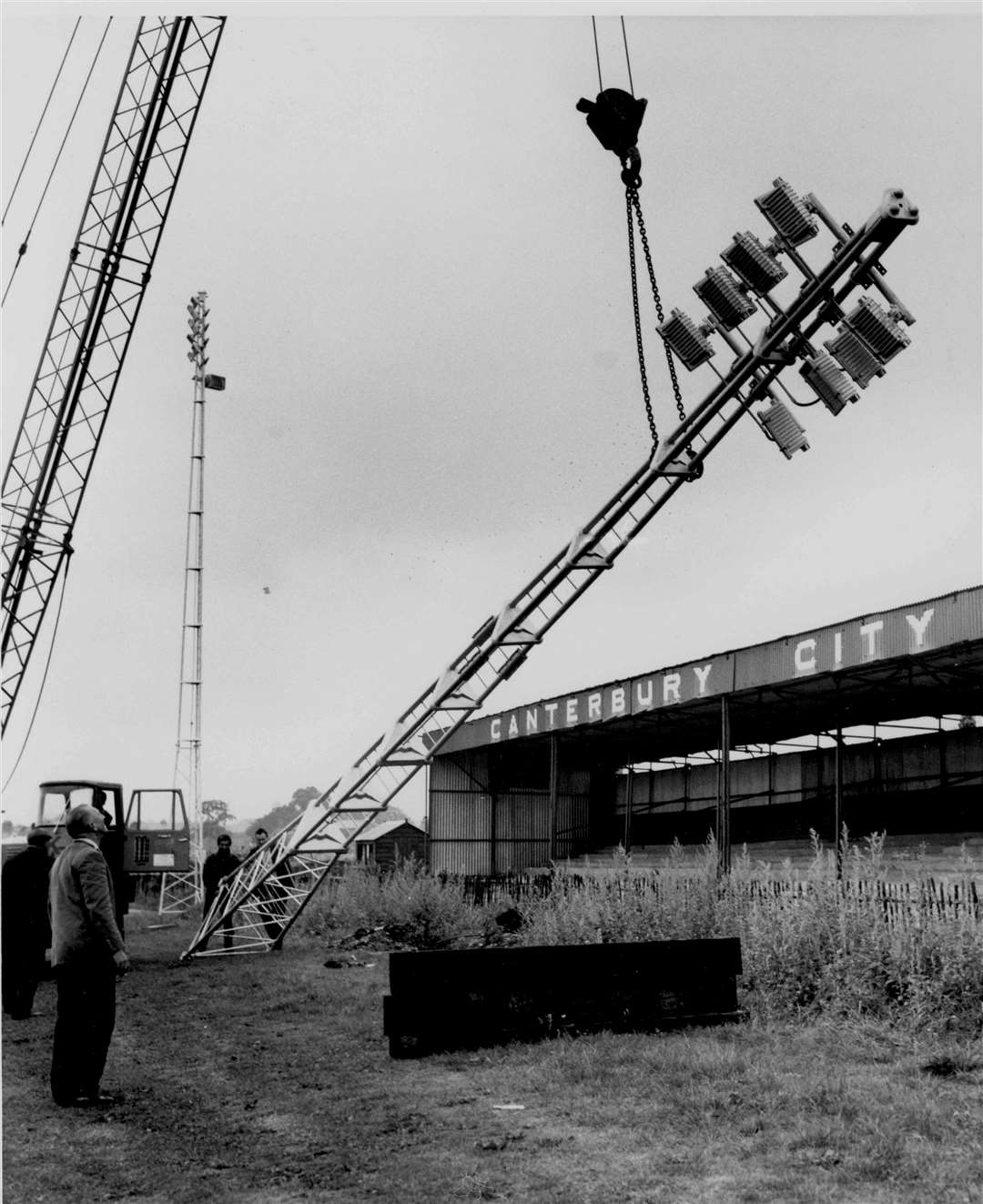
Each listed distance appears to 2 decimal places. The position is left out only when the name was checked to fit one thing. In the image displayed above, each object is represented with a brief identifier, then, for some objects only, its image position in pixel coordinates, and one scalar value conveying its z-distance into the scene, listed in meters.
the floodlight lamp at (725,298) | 10.38
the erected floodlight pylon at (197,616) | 27.36
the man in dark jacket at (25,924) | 10.97
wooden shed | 44.31
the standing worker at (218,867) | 18.09
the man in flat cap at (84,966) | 7.04
